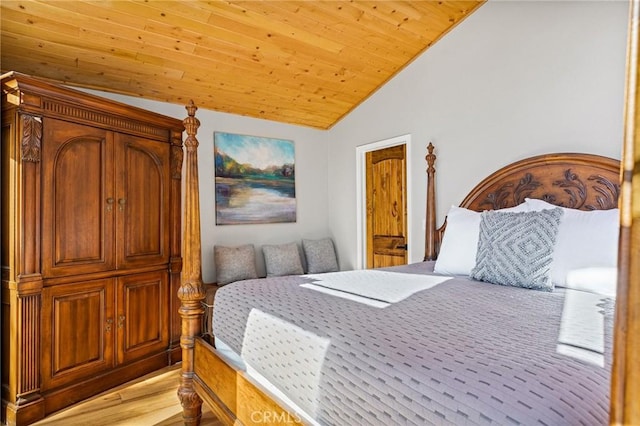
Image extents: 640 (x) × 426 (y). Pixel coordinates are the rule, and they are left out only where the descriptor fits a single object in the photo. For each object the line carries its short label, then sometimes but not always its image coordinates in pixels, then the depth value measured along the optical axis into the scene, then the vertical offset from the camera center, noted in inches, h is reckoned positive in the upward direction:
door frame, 166.2 +0.1
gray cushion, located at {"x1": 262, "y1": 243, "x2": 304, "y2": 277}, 154.9 -22.4
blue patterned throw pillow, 70.3 -8.2
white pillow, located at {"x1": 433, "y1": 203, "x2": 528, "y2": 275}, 87.3 -9.0
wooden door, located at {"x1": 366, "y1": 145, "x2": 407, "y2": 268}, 153.8 -0.2
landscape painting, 151.1 +10.9
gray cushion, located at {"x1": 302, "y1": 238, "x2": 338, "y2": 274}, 166.6 -22.2
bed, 30.5 -14.7
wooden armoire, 85.9 -10.4
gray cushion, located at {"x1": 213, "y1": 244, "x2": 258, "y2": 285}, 142.8 -22.3
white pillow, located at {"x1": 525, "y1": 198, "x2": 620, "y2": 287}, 69.5 -6.6
